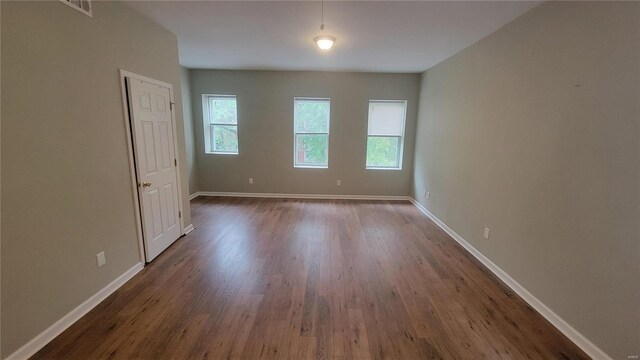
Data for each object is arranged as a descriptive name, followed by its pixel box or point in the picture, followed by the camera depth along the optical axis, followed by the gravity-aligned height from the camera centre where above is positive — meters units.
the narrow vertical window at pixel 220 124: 5.28 +0.28
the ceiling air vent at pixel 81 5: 1.83 +0.98
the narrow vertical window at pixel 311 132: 5.27 +0.14
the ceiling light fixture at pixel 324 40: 2.78 +1.11
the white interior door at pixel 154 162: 2.54 -0.30
